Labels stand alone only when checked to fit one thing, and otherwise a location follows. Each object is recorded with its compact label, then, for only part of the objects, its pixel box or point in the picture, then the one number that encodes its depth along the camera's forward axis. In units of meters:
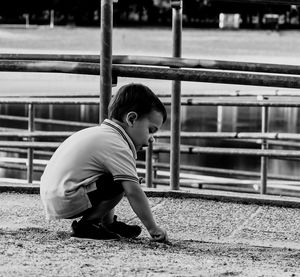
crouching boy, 5.54
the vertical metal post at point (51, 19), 81.73
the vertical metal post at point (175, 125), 7.38
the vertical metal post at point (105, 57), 6.62
